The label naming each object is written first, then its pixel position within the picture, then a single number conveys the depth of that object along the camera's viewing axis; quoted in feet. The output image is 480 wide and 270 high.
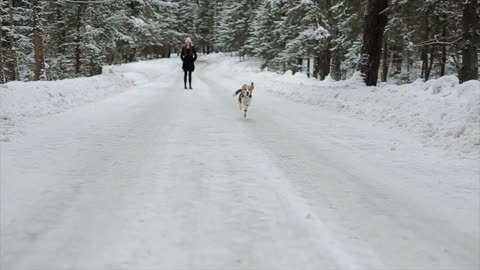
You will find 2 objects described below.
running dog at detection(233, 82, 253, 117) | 35.59
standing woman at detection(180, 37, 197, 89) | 65.31
